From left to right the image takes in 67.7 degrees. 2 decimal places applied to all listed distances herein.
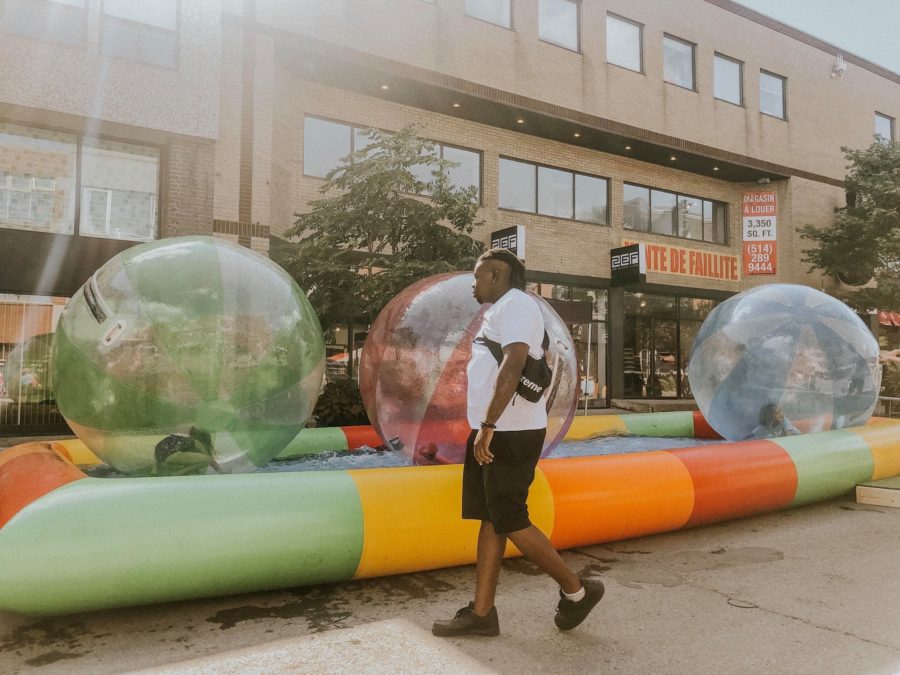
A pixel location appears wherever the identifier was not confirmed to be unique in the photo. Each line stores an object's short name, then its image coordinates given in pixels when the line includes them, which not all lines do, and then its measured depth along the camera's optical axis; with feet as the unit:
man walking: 10.16
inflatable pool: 10.45
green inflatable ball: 14.53
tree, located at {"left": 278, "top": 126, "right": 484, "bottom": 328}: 32.81
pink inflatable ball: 15.72
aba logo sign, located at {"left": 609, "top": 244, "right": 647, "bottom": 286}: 55.98
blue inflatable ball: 22.59
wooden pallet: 20.58
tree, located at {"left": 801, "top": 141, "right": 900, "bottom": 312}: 63.62
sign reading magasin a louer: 65.41
